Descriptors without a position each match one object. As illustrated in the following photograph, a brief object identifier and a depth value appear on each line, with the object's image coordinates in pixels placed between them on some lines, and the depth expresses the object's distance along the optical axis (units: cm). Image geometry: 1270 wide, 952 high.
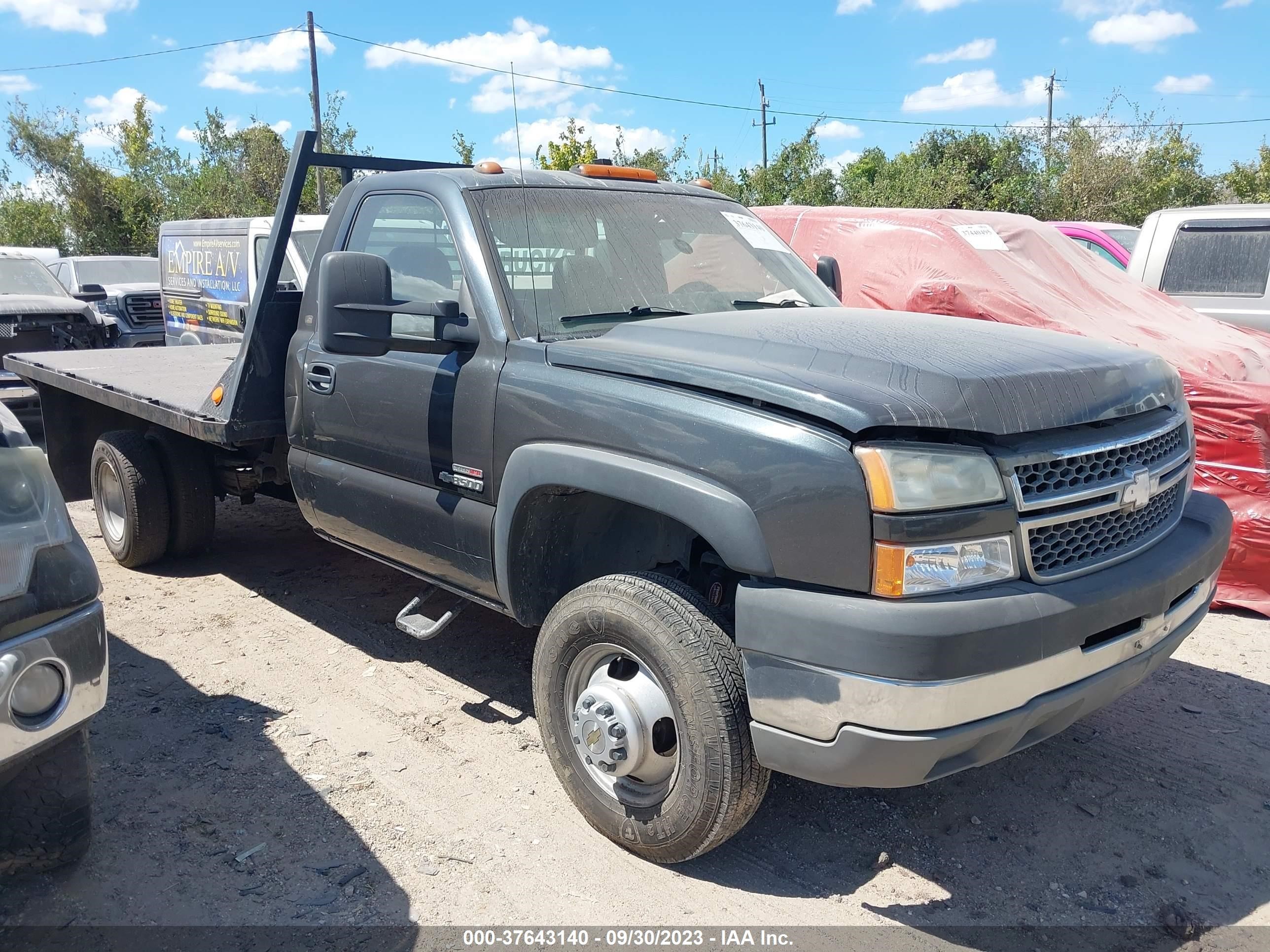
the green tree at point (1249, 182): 2584
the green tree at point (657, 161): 2188
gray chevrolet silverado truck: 244
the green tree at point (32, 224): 3123
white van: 928
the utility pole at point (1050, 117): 2728
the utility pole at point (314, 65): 2675
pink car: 904
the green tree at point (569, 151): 1552
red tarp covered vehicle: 511
